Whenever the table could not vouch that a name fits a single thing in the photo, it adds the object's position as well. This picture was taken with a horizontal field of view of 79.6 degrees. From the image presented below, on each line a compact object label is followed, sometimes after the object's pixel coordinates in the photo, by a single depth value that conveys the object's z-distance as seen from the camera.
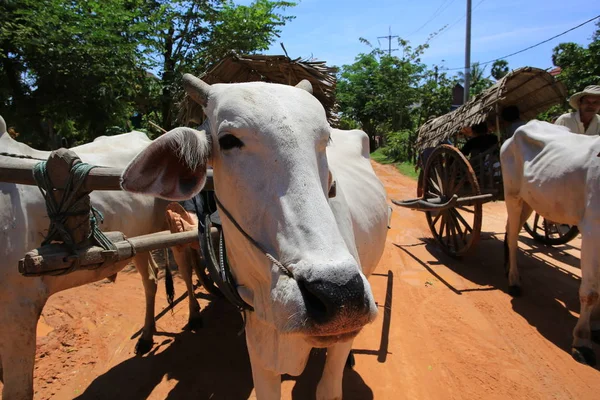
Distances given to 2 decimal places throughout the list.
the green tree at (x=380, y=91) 22.94
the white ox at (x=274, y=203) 1.20
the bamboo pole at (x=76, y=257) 1.52
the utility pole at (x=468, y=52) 13.18
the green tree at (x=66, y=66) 5.18
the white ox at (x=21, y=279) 2.12
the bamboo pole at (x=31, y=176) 1.63
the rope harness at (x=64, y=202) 1.60
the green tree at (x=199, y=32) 6.83
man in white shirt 4.80
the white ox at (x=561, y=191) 3.43
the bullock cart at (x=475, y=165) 5.08
